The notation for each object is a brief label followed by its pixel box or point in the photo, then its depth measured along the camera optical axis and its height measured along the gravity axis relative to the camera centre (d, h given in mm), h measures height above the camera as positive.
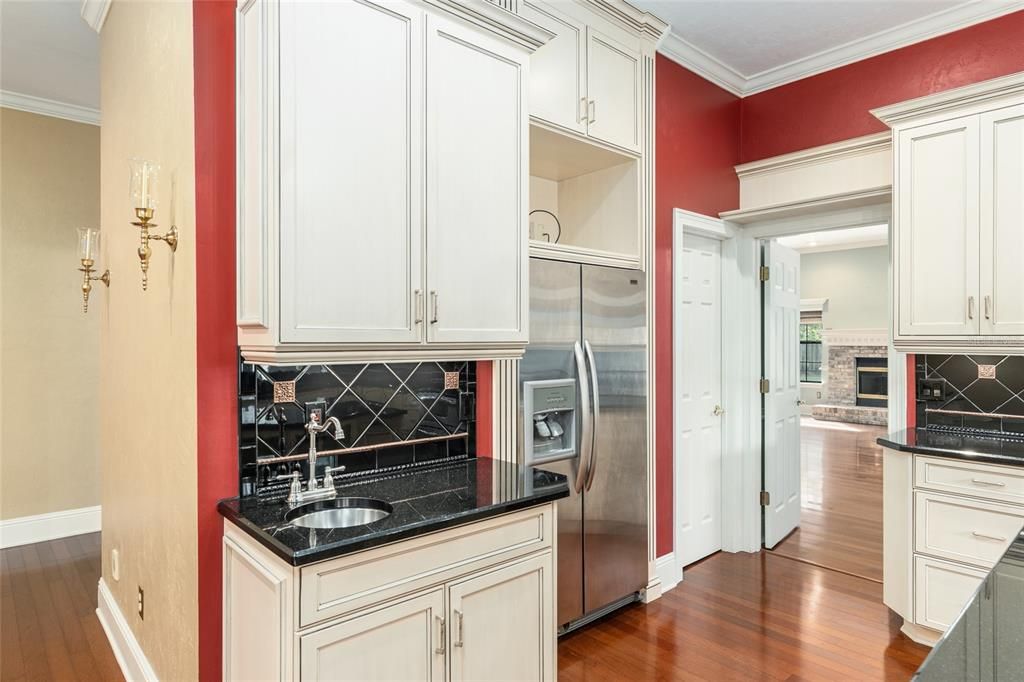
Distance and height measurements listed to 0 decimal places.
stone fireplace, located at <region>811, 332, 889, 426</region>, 9984 -780
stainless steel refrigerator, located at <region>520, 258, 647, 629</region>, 2777 -410
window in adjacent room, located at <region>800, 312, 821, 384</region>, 10828 -183
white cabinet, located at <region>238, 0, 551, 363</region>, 1736 +509
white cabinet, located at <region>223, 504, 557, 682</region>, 1566 -785
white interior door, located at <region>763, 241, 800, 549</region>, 4102 -389
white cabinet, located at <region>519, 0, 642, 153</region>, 2805 +1299
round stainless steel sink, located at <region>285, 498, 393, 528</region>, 1973 -577
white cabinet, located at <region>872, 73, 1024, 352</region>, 2680 +550
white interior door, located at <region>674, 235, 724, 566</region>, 3672 -377
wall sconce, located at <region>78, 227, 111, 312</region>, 2895 +426
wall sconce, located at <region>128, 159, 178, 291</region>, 2035 +499
